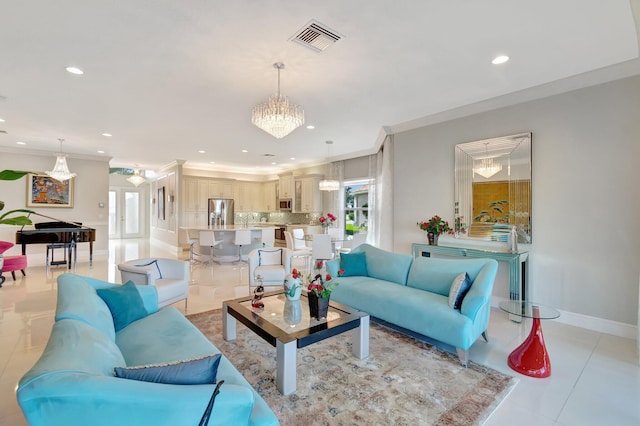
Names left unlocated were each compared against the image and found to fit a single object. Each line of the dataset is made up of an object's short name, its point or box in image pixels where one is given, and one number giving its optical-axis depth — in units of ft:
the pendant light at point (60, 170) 21.25
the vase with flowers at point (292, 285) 9.46
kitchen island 25.50
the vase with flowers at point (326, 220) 22.42
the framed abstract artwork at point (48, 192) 24.98
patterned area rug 6.66
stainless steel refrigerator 34.40
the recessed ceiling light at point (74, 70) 10.90
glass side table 8.30
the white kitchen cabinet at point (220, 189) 34.68
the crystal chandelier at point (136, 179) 33.00
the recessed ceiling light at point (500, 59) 10.14
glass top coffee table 7.39
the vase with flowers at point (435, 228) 15.33
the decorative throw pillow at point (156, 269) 12.78
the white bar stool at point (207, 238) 22.98
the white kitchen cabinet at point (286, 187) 32.91
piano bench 20.44
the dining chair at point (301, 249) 21.88
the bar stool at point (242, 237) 23.39
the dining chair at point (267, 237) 25.36
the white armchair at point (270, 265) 14.62
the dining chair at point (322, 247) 19.48
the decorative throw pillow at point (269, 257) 15.76
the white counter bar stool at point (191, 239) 24.33
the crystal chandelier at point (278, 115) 10.86
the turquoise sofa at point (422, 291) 8.93
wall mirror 13.08
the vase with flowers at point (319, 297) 9.07
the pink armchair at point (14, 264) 17.39
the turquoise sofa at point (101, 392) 3.15
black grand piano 19.44
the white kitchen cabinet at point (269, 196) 37.11
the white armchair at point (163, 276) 11.43
